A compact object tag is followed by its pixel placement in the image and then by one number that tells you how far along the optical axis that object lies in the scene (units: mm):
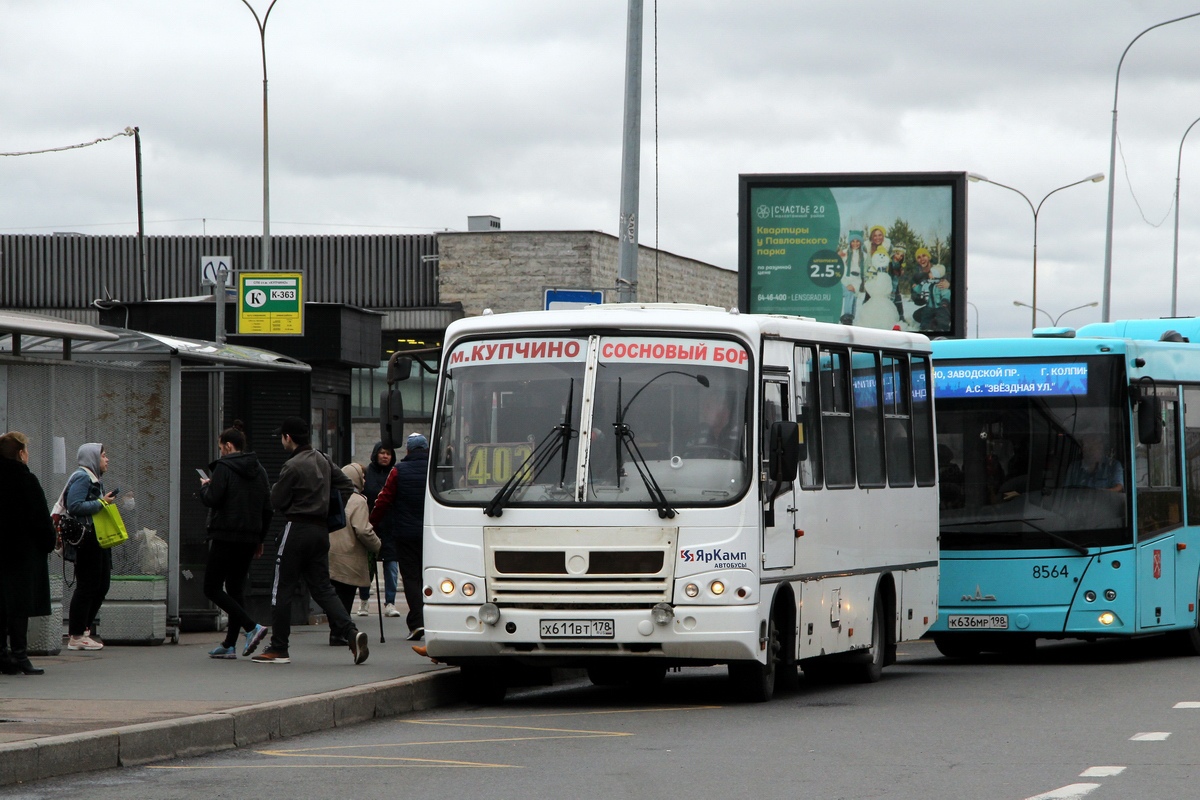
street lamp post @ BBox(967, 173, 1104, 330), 48594
